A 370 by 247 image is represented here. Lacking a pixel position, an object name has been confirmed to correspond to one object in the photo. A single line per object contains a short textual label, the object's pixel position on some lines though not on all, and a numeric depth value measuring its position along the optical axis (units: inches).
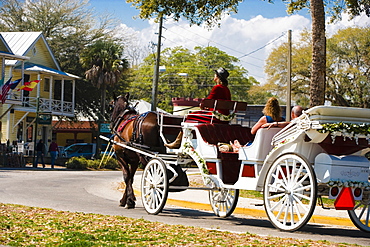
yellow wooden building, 1495.1
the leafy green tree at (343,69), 1927.9
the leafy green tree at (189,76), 2994.6
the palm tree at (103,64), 1791.3
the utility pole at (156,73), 1366.9
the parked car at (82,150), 1756.9
